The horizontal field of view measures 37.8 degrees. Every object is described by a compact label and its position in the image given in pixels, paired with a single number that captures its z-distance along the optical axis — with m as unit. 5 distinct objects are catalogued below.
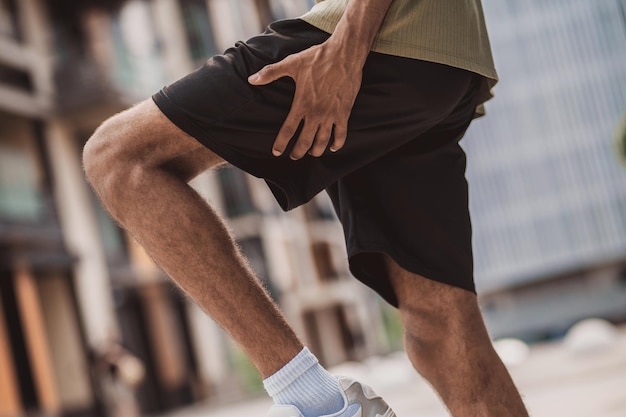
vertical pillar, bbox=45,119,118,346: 18.34
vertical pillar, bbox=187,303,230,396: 22.84
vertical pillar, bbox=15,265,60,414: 16.02
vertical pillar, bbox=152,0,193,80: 25.33
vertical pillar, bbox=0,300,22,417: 14.74
